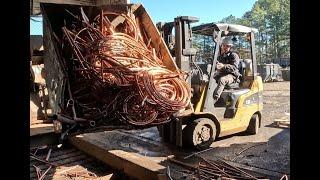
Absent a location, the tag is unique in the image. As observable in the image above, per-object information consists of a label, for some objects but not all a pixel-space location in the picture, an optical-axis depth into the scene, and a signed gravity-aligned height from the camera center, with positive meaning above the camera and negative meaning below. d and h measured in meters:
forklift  6.27 -0.28
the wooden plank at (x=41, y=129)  4.48 -0.64
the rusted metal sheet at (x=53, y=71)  4.24 +0.14
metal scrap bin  4.25 +0.49
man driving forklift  7.05 +0.28
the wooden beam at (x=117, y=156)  5.03 -1.25
